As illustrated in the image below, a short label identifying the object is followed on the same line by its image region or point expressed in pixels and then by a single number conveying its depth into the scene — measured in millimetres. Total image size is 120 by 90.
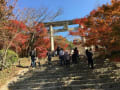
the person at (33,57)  6500
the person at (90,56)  6060
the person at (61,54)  6980
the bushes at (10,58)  6805
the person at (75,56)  7388
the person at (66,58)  6687
